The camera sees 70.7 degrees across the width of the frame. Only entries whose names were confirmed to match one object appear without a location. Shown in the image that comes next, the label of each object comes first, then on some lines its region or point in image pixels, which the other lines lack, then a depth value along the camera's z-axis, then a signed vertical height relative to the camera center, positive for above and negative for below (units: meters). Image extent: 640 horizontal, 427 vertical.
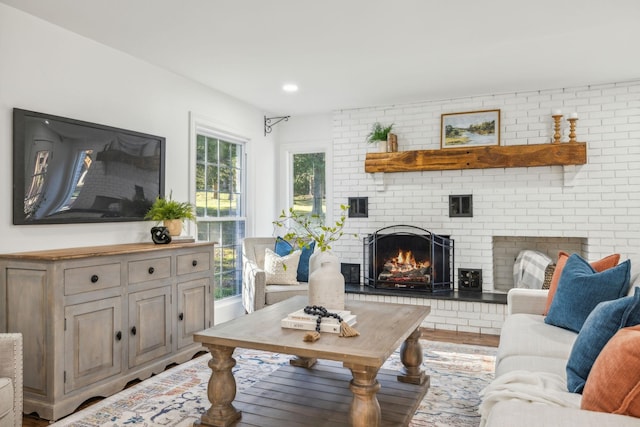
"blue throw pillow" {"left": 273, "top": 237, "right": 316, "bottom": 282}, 4.82 -0.35
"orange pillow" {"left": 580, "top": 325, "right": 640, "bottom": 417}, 1.33 -0.48
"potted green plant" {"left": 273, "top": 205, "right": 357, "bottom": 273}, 5.41 -0.06
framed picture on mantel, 4.82 +1.00
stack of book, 2.36 -0.54
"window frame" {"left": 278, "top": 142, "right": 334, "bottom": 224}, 5.67 +0.73
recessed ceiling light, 4.46 +1.35
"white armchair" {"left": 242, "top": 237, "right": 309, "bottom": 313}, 4.20 -0.61
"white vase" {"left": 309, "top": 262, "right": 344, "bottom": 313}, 2.73 -0.41
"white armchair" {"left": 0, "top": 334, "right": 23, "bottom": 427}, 1.96 -0.70
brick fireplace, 4.42 +0.38
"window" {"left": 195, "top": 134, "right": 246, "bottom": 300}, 4.57 +0.21
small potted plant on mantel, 5.16 +0.99
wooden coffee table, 2.00 -0.81
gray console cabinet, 2.54 -0.60
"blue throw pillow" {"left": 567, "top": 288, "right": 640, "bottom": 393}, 1.64 -0.42
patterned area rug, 2.51 -1.10
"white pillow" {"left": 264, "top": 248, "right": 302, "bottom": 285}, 4.63 -0.49
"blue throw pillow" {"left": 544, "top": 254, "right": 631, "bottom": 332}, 2.39 -0.38
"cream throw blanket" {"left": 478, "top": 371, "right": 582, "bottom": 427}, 1.57 -0.63
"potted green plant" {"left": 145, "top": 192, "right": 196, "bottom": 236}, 3.65 +0.06
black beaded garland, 2.41 -0.51
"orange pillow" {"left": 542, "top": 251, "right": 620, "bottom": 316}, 2.66 -0.28
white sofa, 1.33 -0.62
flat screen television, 2.83 +0.36
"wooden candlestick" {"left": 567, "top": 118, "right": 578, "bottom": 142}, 4.42 +0.89
